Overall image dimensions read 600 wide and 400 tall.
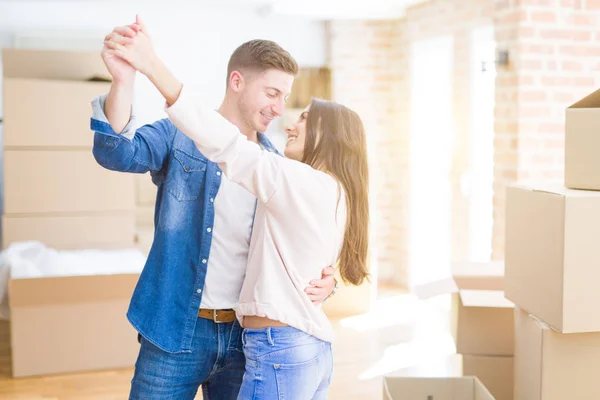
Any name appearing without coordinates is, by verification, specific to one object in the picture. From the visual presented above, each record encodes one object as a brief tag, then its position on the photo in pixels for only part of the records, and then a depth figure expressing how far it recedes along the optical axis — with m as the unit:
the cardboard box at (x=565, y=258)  1.75
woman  1.39
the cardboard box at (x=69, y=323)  3.75
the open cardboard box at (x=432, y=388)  2.29
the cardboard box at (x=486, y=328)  2.50
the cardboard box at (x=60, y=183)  4.27
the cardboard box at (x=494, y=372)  2.50
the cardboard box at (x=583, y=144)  1.84
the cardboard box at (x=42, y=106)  4.23
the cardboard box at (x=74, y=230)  4.33
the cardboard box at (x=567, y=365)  1.86
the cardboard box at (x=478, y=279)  2.81
